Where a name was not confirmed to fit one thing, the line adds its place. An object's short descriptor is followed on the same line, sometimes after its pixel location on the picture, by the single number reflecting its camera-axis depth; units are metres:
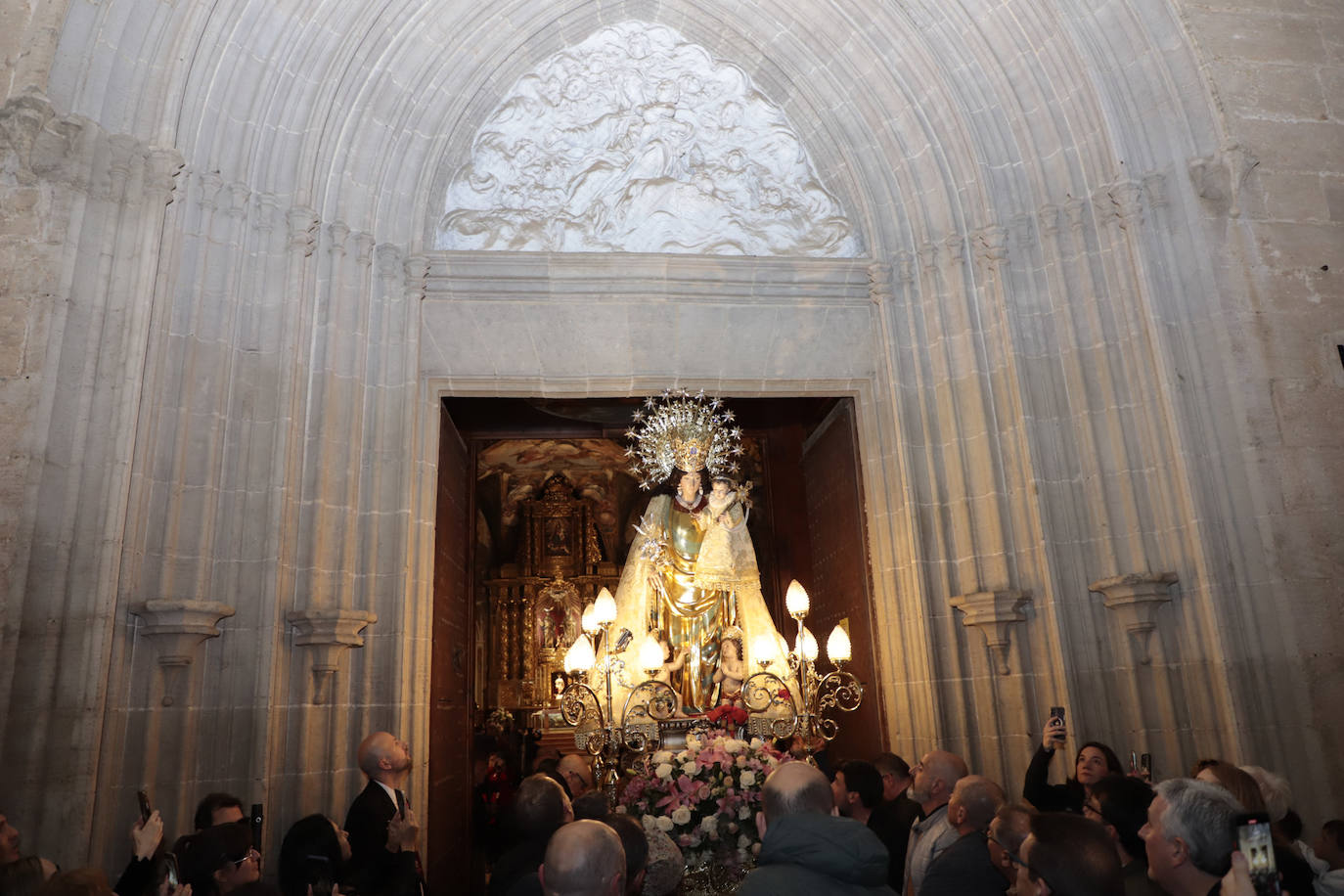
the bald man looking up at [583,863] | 2.38
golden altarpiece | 12.59
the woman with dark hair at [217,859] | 2.91
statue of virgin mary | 7.46
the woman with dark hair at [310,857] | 3.11
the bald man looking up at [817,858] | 2.58
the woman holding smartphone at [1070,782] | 4.26
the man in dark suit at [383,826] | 3.78
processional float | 6.14
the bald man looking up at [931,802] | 3.73
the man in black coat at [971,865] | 3.09
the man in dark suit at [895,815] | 4.26
